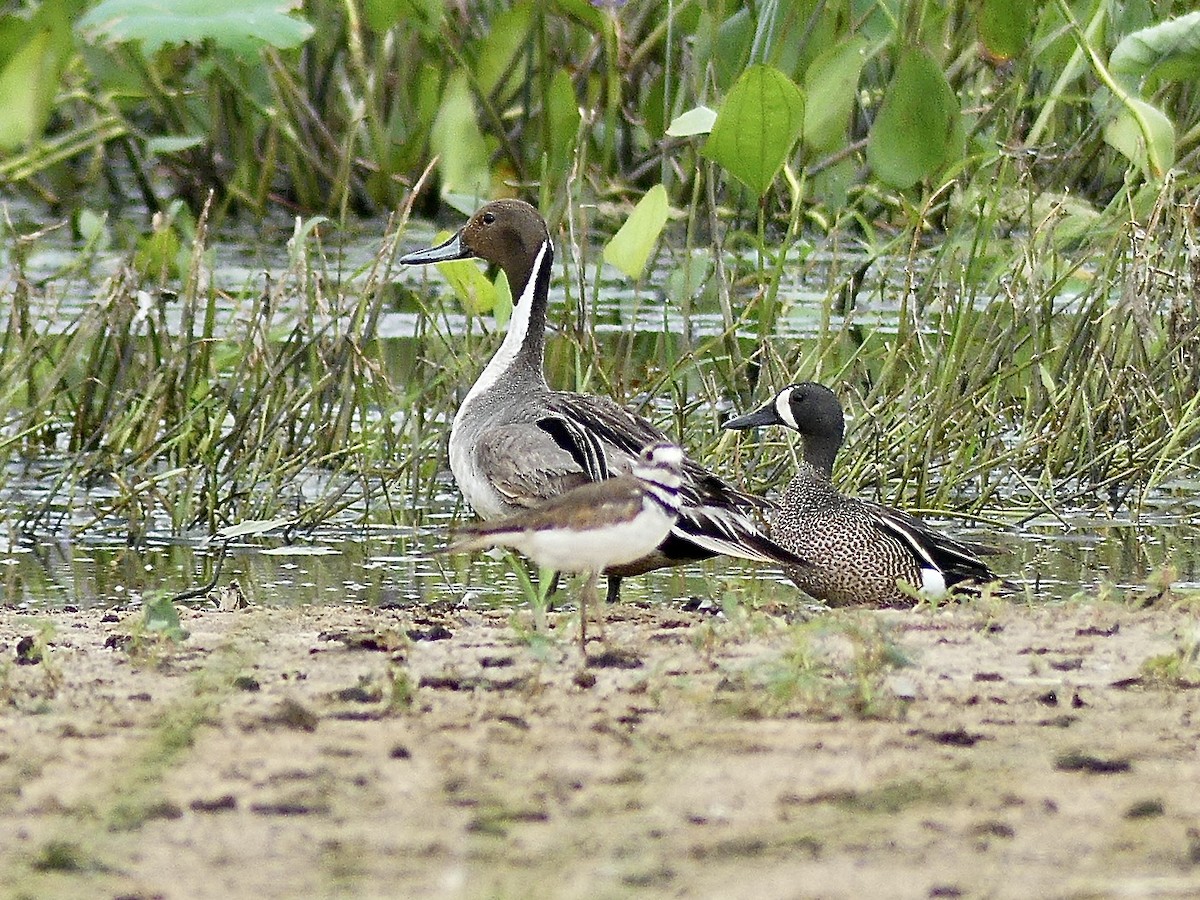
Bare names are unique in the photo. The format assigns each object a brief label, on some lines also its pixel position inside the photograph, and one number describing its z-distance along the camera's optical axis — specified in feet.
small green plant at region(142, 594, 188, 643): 27.55
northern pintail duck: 33.68
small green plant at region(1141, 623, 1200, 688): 24.95
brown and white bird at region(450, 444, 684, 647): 27.91
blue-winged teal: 35.60
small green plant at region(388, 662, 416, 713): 23.30
